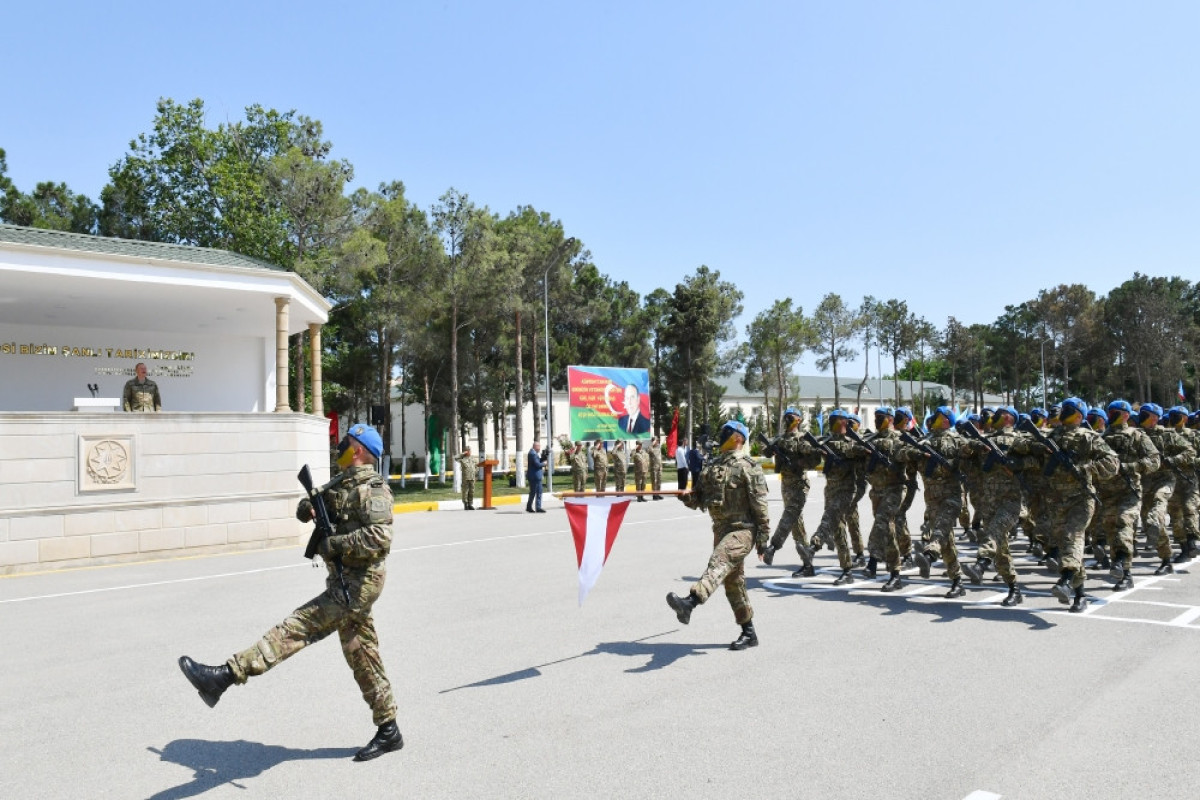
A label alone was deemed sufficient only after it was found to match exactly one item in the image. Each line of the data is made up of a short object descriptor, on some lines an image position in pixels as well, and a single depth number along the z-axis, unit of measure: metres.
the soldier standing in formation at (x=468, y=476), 23.44
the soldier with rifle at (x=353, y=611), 4.68
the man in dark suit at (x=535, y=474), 22.27
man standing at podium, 16.56
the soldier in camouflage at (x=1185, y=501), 11.70
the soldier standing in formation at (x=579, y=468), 26.69
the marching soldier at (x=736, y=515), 6.87
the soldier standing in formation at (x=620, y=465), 26.58
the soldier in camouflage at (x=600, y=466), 26.73
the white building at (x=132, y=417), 13.54
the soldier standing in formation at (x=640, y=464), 26.92
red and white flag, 7.12
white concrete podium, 15.29
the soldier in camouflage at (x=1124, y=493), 9.64
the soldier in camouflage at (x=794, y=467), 10.63
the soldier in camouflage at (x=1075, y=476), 8.30
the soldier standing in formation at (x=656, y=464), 27.03
